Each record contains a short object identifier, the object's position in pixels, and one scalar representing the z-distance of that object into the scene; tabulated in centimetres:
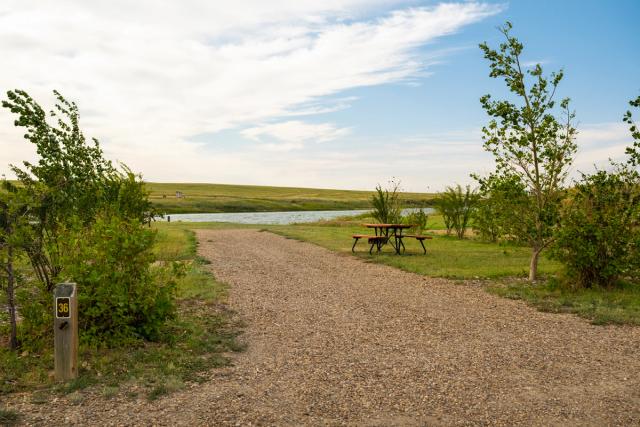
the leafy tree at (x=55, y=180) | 664
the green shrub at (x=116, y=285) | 634
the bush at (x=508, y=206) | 1175
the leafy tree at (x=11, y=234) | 593
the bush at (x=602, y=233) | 1005
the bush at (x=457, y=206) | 2325
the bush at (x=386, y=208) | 2291
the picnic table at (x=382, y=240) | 1708
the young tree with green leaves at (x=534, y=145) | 1144
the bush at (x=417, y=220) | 2434
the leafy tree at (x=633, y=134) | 1000
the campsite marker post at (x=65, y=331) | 536
